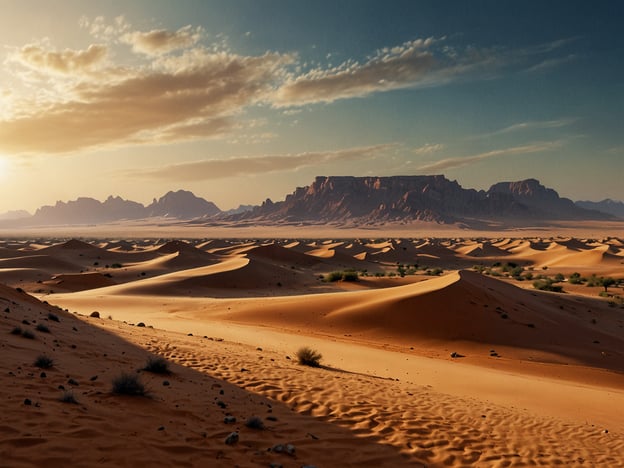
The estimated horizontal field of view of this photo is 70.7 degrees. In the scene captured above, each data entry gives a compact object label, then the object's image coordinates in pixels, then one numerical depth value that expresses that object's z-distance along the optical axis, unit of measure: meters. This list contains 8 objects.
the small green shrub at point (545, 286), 30.68
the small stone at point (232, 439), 5.92
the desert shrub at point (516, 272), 41.84
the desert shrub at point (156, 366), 9.16
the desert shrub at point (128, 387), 7.15
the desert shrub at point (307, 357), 12.23
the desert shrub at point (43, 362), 7.93
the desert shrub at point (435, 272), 41.73
